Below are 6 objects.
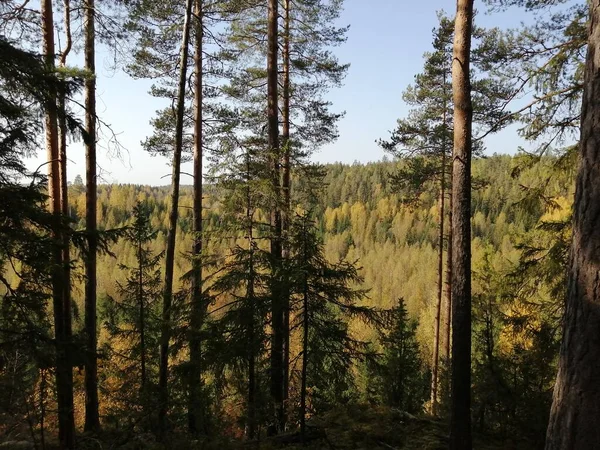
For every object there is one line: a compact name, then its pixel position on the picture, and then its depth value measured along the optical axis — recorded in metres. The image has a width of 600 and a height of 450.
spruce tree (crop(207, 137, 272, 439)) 6.38
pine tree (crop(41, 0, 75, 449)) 5.97
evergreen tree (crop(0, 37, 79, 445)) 4.09
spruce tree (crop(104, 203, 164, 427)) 11.23
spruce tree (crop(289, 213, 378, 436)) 5.88
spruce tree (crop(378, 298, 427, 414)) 15.25
